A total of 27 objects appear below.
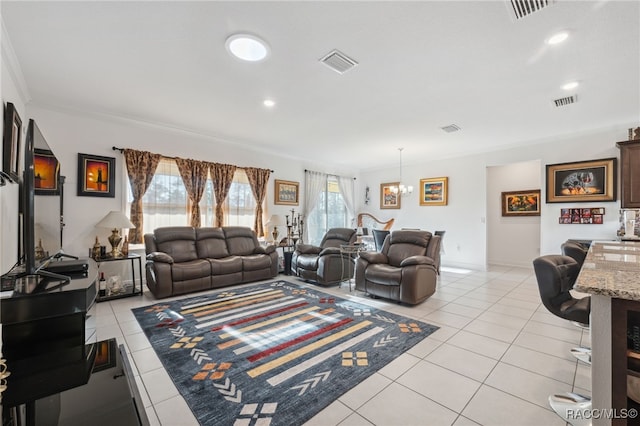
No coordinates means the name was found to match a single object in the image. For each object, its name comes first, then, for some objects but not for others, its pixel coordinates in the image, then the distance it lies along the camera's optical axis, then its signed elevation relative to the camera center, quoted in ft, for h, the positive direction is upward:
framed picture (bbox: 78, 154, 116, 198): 13.41 +1.80
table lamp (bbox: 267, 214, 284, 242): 19.26 -0.75
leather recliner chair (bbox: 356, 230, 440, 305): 11.90 -2.61
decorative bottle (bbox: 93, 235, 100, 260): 12.87 -1.83
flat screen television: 5.65 +0.20
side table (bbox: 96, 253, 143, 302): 12.59 -3.17
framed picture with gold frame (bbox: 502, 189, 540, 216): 21.70 +0.70
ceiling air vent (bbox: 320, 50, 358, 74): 8.51 +4.76
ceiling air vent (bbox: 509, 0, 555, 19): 6.42 +4.81
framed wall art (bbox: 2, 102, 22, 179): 8.29 +2.16
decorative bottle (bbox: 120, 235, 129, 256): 14.21 -1.78
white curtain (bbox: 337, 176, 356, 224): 26.66 +1.78
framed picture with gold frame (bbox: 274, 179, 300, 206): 21.18 +1.53
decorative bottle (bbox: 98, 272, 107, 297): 12.87 -3.44
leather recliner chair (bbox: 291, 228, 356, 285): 15.29 -2.83
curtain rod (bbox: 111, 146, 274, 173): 14.31 +3.26
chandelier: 20.95 +1.71
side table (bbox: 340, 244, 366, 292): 15.30 -2.38
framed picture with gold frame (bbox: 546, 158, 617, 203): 15.18 +1.74
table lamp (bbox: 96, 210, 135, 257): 12.82 -0.57
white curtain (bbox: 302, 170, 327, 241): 23.12 +1.90
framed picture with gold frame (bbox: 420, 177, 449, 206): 22.18 +1.68
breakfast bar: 3.18 -1.63
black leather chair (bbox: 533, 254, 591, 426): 6.44 -1.95
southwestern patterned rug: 5.88 -3.98
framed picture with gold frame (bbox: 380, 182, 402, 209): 25.26 +1.35
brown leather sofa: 12.96 -2.53
